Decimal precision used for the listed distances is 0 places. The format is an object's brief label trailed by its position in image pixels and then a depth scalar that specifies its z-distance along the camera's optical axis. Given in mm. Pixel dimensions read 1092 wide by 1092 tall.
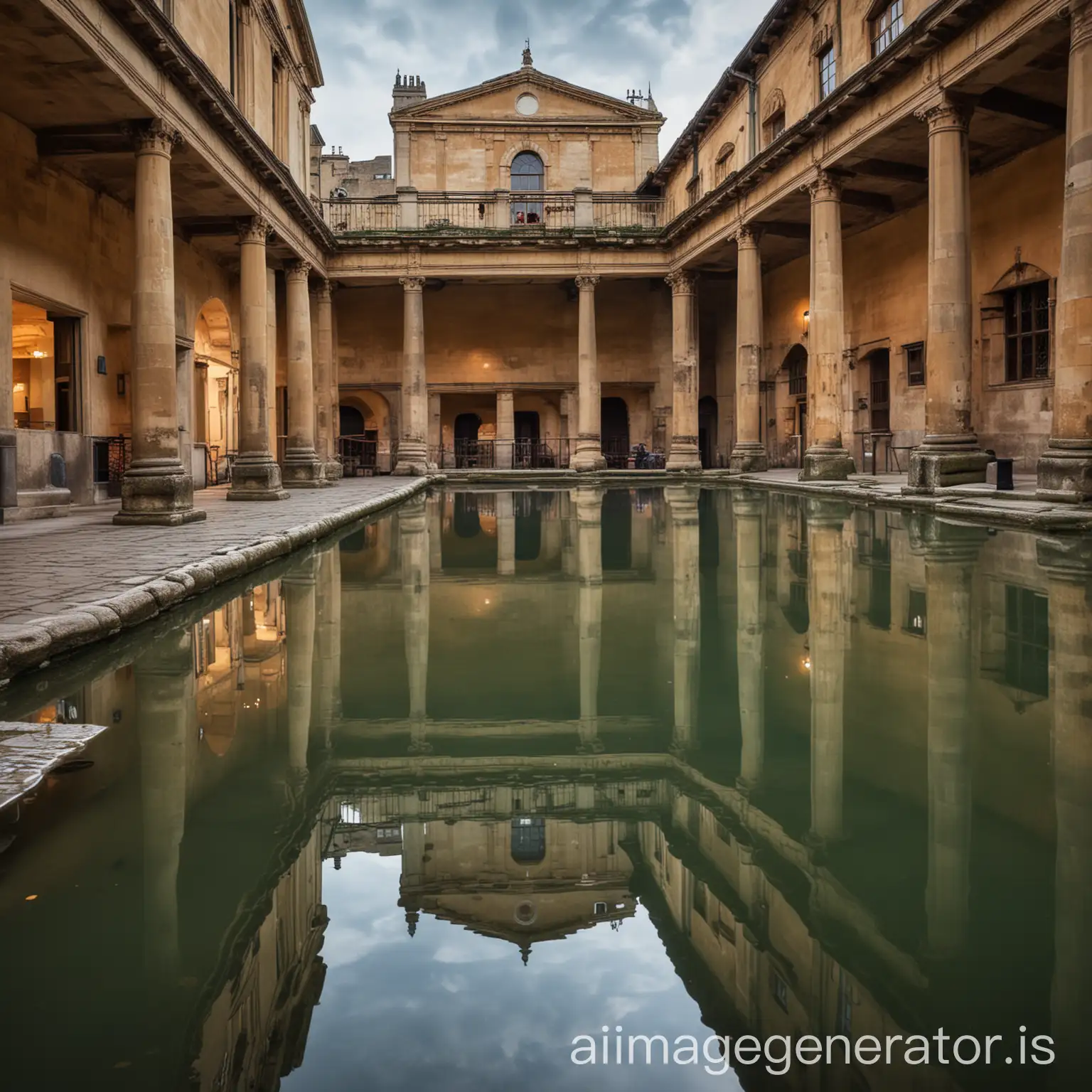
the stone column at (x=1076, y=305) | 11883
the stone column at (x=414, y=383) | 29219
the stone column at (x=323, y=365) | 28344
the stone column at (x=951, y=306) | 15227
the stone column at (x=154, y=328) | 13203
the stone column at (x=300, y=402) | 23125
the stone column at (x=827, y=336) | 19828
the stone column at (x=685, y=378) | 28844
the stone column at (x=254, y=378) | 18734
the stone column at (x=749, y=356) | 24578
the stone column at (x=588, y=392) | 29578
